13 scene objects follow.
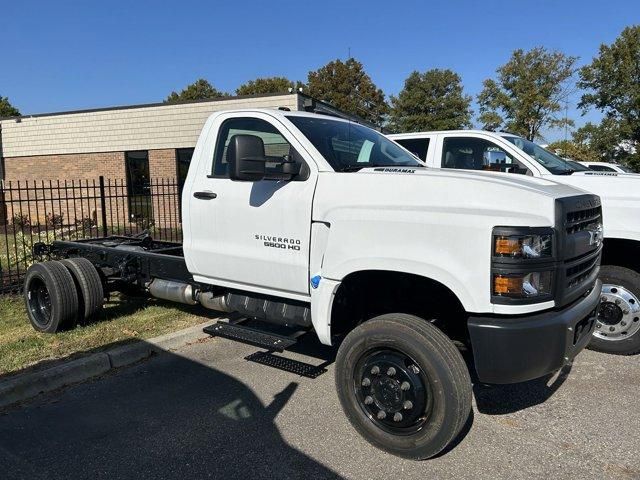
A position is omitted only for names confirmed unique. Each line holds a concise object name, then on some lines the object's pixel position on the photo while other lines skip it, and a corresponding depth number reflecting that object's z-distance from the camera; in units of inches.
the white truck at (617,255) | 193.8
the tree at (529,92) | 1302.9
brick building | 705.6
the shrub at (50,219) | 760.3
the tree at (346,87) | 1953.7
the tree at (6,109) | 2110.0
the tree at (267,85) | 2103.8
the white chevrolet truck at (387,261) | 117.3
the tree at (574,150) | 1192.7
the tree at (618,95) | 1294.3
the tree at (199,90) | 2281.0
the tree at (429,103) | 2005.4
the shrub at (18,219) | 778.8
